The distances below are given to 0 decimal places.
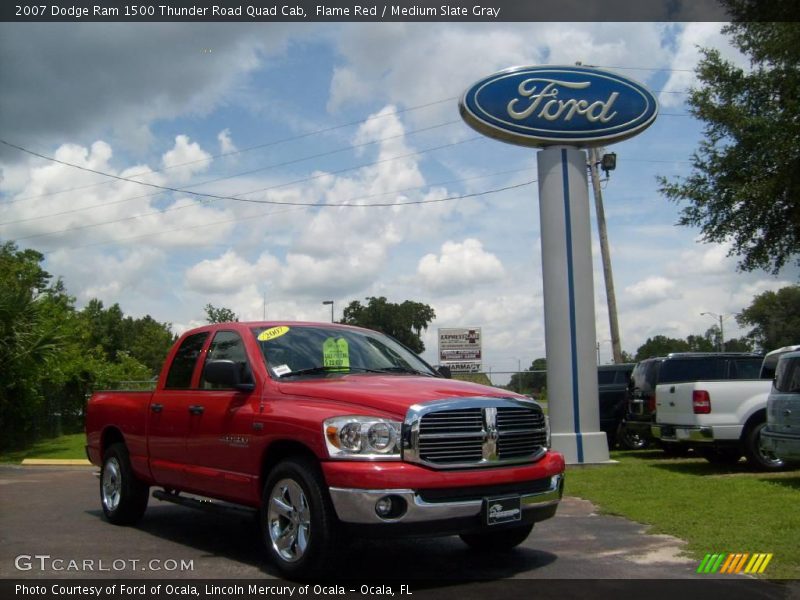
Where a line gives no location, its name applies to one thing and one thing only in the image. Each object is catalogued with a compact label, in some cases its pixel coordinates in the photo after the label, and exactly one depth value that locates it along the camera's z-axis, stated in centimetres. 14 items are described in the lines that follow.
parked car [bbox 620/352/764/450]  1491
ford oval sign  1505
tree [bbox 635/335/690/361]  6599
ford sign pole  1478
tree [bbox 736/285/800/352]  7996
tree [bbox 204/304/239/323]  3684
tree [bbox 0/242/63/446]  1917
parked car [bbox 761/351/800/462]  1059
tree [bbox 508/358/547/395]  2919
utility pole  2648
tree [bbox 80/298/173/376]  7194
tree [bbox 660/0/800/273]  1988
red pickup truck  578
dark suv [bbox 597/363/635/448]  1875
